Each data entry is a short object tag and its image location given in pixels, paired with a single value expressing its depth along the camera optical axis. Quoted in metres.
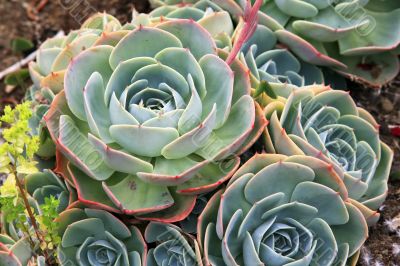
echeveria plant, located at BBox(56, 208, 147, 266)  0.59
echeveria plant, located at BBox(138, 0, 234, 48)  0.66
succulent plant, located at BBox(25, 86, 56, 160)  0.63
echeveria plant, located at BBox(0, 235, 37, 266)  0.58
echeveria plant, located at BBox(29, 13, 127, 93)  0.64
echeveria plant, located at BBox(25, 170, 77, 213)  0.63
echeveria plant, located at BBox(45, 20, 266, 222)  0.58
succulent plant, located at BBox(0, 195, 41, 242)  0.62
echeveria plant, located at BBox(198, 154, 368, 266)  0.58
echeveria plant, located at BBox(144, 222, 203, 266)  0.59
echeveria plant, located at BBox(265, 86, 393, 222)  0.62
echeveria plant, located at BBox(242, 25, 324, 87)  0.69
